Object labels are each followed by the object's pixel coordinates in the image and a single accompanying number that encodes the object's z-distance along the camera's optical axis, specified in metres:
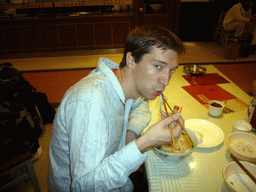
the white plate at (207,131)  1.16
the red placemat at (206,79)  1.97
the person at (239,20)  5.49
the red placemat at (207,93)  1.68
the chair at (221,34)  5.85
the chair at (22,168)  1.38
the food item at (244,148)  1.06
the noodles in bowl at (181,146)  1.11
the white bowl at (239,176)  0.90
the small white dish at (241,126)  1.21
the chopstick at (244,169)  0.83
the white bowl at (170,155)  0.96
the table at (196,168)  0.91
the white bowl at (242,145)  1.00
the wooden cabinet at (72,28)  5.32
